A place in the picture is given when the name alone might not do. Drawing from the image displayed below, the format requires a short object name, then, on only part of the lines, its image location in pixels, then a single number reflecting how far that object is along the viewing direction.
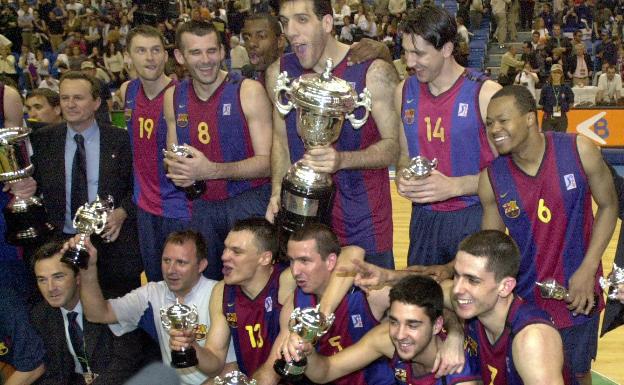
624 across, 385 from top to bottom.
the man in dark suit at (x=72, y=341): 4.80
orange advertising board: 12.20
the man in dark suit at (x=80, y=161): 5.02
